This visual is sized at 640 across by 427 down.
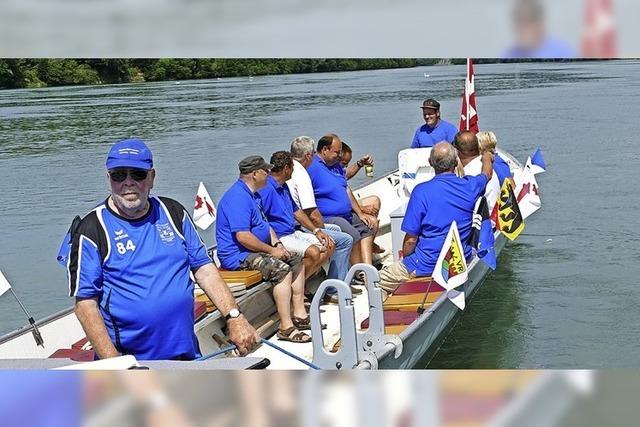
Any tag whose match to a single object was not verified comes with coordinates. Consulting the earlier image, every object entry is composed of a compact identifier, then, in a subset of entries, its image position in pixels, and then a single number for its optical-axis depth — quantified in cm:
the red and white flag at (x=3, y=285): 361
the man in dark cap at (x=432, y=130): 701
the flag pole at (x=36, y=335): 378
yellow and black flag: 542
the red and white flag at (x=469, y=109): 853
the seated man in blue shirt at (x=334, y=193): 543
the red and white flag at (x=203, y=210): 614
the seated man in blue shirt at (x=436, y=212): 461
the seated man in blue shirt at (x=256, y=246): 432
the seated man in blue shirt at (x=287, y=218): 459
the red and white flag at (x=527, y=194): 623
